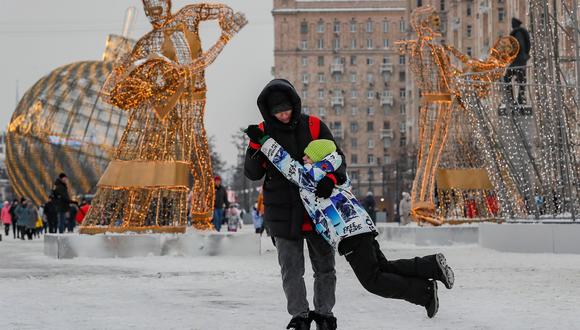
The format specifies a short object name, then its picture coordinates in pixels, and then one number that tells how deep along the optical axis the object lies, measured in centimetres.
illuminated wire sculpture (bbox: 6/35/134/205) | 4925
